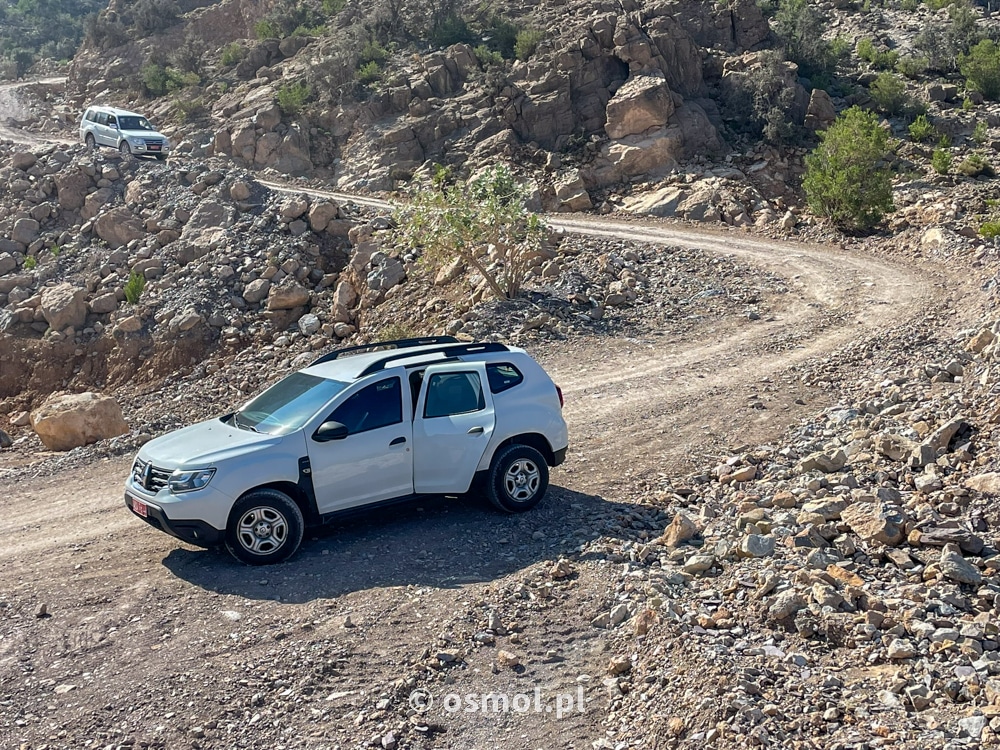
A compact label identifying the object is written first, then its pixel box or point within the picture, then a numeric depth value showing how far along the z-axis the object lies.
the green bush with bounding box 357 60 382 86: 37.00
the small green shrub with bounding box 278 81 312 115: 36.12
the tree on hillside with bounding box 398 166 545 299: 18.45
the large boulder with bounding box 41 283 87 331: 22.17
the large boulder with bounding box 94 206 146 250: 25.05
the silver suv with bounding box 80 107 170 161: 29.06
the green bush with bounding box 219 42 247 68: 42.94
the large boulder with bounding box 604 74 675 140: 31.88
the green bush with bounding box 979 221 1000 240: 22.55
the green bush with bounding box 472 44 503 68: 36.59
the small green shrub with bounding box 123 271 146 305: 22.31
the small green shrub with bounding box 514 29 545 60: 36.22
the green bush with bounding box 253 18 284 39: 44.25
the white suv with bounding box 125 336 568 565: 7.72
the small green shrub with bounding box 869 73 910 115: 33.41
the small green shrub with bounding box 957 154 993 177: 28.84
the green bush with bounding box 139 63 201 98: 41.59
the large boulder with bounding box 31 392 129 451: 15.41
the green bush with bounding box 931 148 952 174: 28.61
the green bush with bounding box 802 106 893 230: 25.05
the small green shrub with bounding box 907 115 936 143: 31.35
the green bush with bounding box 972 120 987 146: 31.10
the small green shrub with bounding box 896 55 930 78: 36.75
